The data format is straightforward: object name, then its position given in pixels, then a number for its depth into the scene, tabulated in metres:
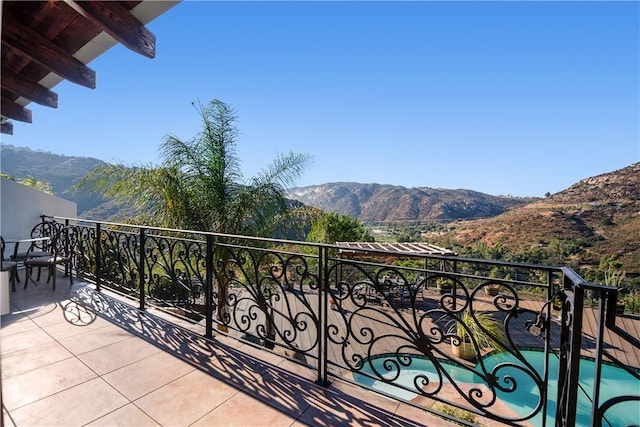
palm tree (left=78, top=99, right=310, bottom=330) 5.41
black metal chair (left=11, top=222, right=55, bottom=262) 5.30
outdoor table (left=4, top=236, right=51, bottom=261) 4.91
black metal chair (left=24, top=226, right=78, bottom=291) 4.47
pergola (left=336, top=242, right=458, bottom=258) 8.78
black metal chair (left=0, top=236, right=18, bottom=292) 3.99
